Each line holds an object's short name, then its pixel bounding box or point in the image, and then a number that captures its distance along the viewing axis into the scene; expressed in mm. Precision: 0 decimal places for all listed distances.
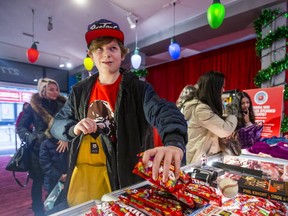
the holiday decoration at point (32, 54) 3129
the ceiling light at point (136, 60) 3471
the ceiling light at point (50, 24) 3534
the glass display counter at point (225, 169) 555
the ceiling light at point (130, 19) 3527
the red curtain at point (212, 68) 4516
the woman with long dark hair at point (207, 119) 1391
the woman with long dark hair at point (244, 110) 2039
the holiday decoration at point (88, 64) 3480
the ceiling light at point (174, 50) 3361
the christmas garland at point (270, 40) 2822
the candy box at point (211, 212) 482
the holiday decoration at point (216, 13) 2201
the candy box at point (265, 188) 613
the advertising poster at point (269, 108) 2289
